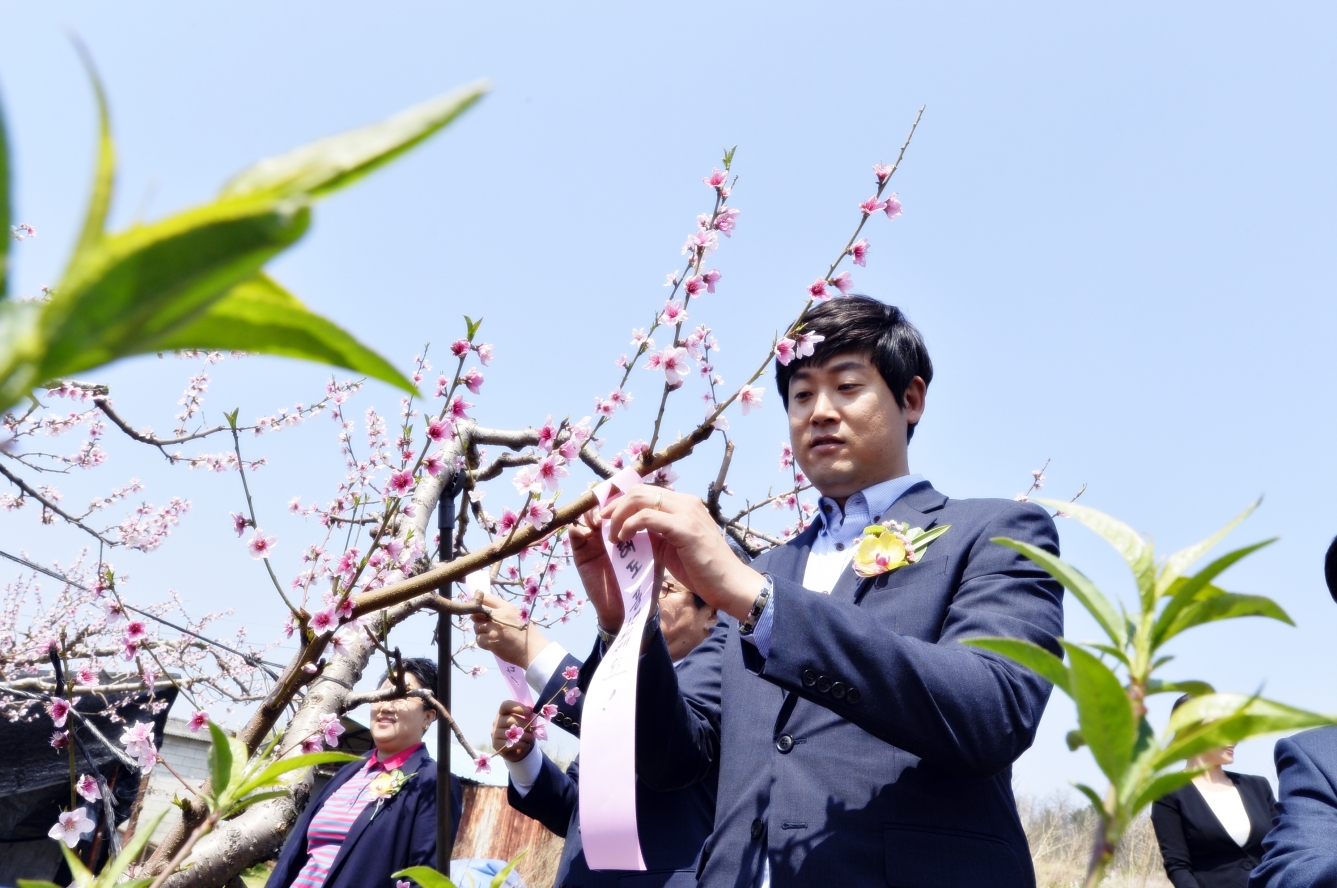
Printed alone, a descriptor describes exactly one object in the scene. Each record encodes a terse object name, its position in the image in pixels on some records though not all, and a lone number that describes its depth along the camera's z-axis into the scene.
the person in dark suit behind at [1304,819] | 1.62
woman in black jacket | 3.80
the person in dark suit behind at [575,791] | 2.24
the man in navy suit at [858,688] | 1.40
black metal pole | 1.79
